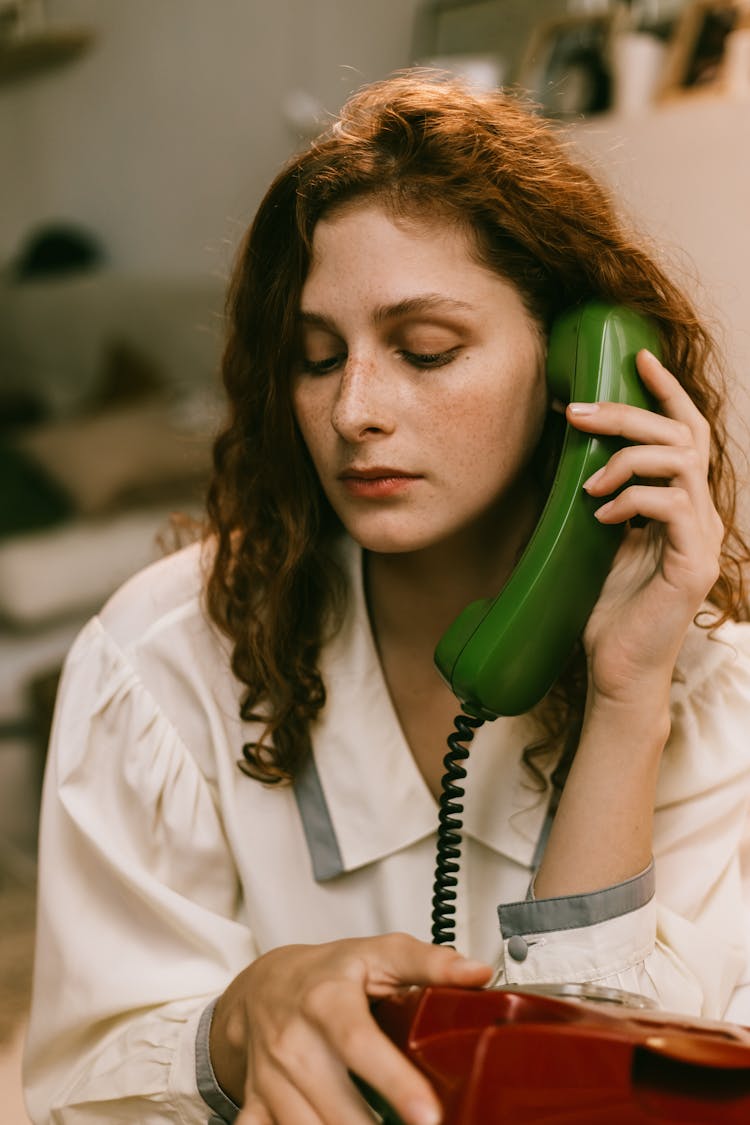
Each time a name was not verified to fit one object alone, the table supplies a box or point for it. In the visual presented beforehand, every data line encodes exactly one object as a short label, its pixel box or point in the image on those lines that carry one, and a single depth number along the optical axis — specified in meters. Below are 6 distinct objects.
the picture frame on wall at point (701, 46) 1.25
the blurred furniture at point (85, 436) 2.11
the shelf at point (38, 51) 2.08
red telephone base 0.47
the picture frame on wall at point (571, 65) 1.39
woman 0.79
